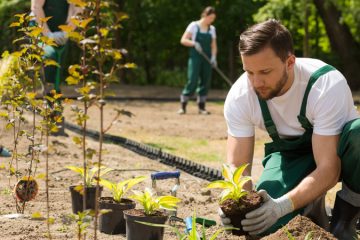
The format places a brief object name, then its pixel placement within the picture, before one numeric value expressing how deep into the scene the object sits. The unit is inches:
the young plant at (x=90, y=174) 131.2
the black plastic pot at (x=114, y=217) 130.7
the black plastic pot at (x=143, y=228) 117.4
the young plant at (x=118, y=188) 126.3
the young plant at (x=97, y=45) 86.7
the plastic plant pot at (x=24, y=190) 143.1
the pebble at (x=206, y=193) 177.2
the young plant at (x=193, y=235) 104.7
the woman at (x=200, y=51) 391.9
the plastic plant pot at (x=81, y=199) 141.5
